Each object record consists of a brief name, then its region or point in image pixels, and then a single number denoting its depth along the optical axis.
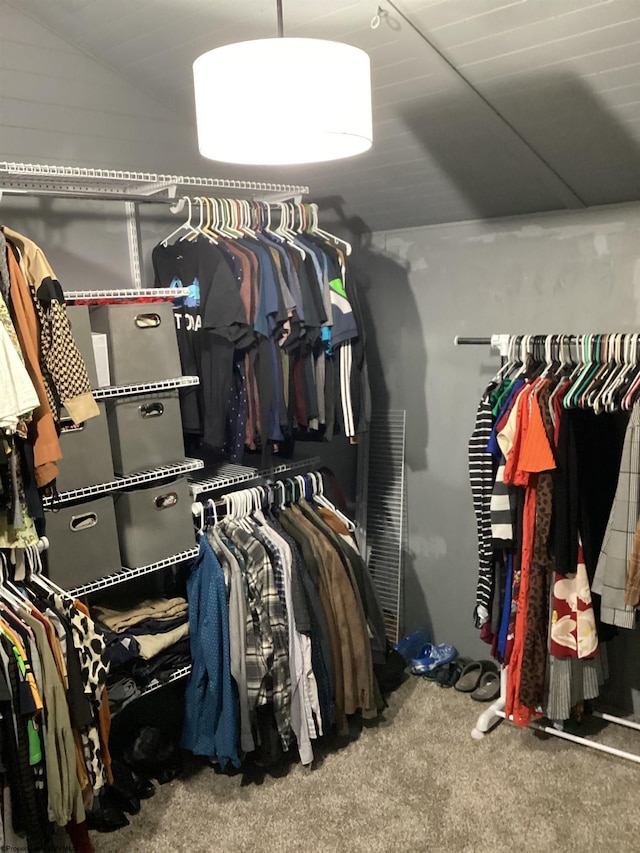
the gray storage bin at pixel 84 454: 2.31
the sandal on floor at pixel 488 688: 3.10
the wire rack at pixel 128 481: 2.31
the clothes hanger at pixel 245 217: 2.80
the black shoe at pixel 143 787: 2.55
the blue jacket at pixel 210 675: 2.54
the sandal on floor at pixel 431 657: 3.32
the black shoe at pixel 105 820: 2.40
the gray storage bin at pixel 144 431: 2.46
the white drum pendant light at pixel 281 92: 1.52
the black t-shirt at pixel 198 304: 2.53
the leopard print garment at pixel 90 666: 2.19
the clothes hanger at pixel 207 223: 2.70
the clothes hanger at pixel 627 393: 2.35
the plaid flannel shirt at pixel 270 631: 2.60
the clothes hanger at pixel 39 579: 2.24
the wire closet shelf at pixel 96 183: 2.30
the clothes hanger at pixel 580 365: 2.50
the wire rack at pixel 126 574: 2.37
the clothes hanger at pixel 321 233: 2.95
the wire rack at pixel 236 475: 2.71
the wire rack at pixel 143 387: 2.38
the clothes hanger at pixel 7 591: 2.17
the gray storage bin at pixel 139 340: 2.40
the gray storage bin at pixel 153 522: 2.49
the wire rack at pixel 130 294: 2.37
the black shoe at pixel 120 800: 2.48
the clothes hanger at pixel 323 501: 2.99
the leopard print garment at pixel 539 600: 2.50
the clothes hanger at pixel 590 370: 2.44
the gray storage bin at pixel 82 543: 2.30
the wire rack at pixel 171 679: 2.52
